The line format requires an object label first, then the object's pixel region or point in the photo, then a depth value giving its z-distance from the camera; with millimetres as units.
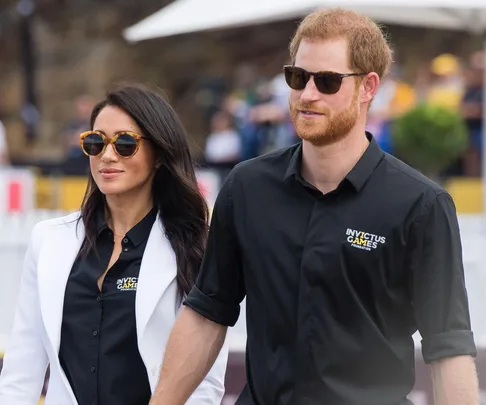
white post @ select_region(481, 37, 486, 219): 11211
